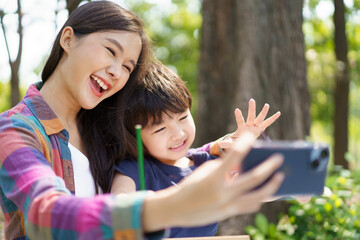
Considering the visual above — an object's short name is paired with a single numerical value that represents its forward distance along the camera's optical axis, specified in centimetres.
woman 90
